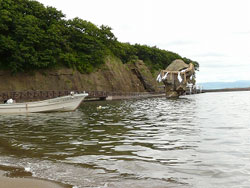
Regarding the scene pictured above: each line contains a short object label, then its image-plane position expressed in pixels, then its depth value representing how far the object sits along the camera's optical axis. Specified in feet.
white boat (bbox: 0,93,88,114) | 85.87
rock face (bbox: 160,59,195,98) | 191.93
